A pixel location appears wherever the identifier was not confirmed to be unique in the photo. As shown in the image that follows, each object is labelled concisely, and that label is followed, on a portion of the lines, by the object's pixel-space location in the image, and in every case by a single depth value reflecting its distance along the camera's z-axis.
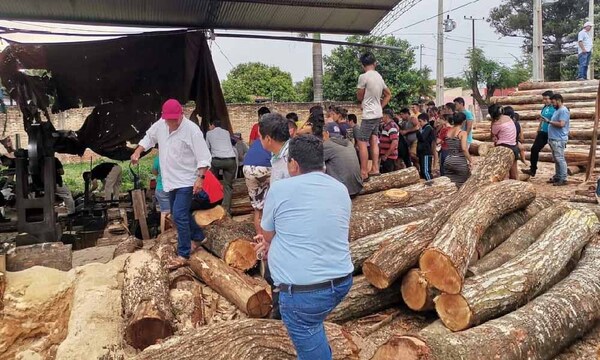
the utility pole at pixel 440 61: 21.48
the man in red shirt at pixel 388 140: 8.62
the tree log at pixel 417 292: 4.33
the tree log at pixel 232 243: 5.16
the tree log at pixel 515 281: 4.05
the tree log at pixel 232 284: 4.38
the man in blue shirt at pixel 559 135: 9.30
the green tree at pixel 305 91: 29.03
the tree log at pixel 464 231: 4.15
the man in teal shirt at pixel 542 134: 9.63
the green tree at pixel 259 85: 28.20
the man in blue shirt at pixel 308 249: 2.89
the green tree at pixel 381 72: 24.66
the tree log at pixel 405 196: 6.62
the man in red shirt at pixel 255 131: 7.66
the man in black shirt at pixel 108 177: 9.47
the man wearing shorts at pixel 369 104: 7.17
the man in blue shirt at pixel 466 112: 9.03
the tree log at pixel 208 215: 5.73
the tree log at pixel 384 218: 5.66
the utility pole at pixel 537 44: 17.62
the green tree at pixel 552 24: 36.75
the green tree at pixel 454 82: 43.88
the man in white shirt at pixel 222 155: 7.60
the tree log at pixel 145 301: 3.90
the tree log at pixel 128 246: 5.70
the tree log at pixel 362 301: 4.50
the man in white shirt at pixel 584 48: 14.18
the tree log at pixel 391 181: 7.25
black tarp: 7.76
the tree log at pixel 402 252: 4.43
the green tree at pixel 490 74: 34.72
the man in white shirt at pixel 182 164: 5.12
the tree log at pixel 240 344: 3.35
